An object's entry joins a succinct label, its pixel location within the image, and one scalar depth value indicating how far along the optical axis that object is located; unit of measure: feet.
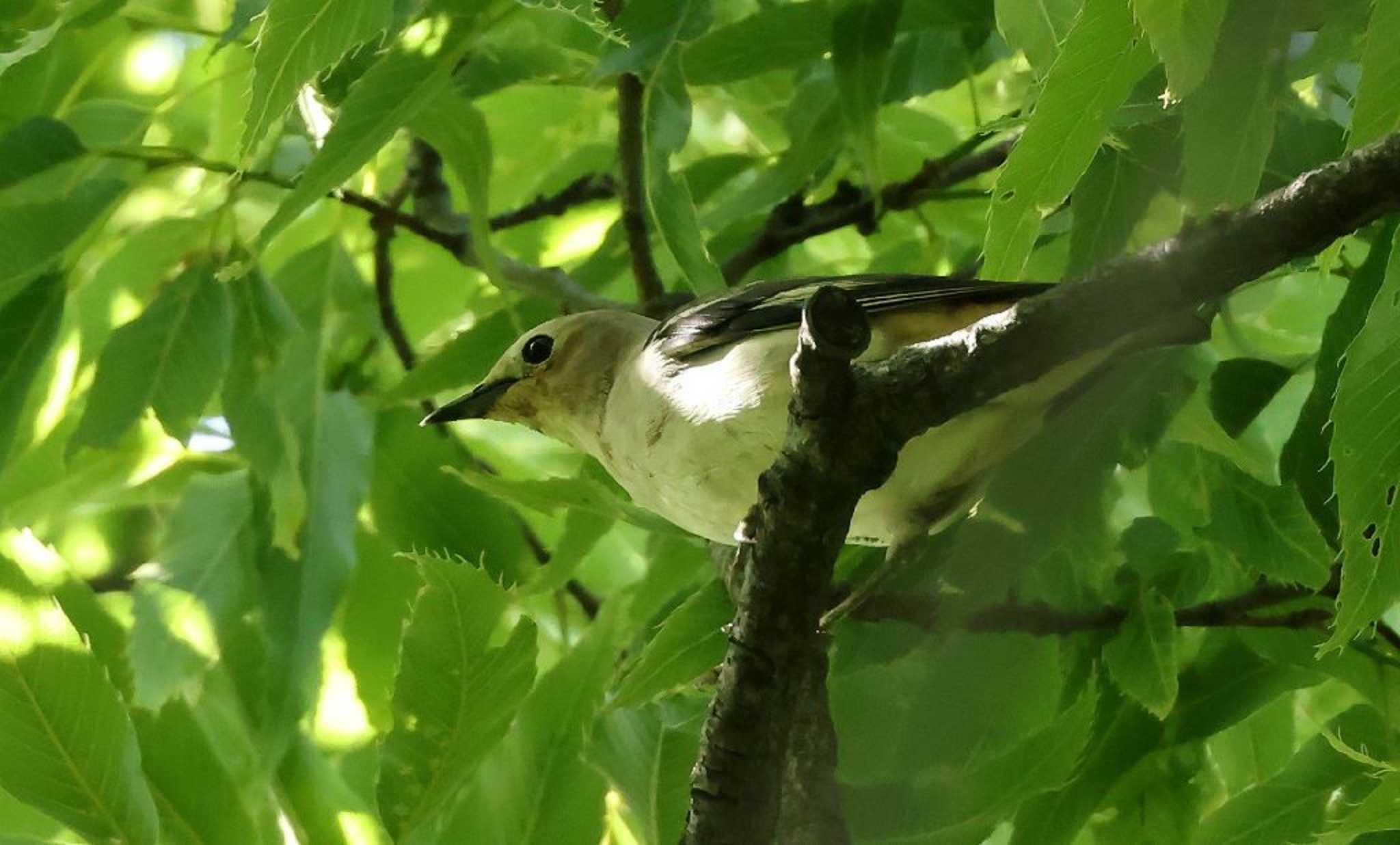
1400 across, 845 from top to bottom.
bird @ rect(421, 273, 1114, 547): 14.23
